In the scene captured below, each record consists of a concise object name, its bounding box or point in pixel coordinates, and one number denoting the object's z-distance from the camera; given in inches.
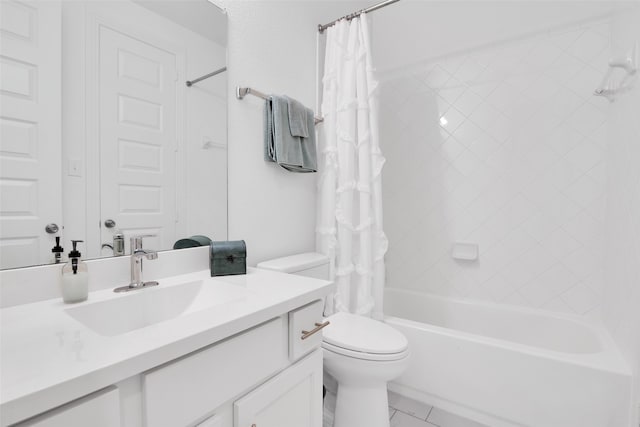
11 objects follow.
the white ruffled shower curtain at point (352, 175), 64.8
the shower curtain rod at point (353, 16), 64.5
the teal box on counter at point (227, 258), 44.5
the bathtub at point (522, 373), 49.8
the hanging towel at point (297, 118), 60.1
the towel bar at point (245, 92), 53.4
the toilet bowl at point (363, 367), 49.7
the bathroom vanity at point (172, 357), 18.1
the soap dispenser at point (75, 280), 31.5
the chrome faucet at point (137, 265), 37.3
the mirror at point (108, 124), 30.9
